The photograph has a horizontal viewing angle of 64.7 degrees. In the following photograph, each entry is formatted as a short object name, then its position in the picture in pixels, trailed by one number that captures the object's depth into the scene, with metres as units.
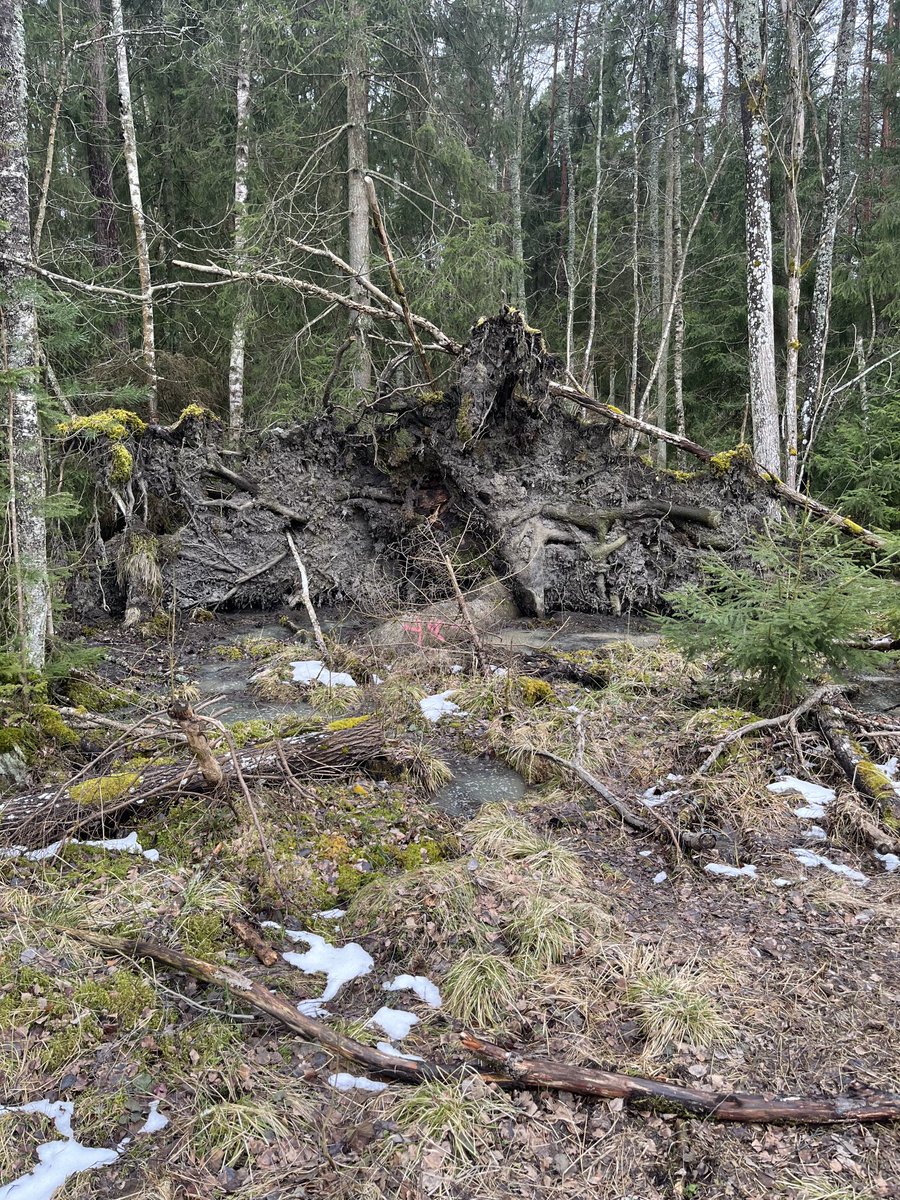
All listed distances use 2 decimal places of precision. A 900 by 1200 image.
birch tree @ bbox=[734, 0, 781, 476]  10.12
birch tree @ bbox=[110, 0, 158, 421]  11.05
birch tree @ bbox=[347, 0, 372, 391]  12.91
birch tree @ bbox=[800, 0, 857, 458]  13.60
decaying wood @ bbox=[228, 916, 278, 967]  3.43
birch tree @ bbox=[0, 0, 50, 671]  5.75
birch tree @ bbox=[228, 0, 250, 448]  12.93
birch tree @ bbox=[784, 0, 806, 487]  11.17
